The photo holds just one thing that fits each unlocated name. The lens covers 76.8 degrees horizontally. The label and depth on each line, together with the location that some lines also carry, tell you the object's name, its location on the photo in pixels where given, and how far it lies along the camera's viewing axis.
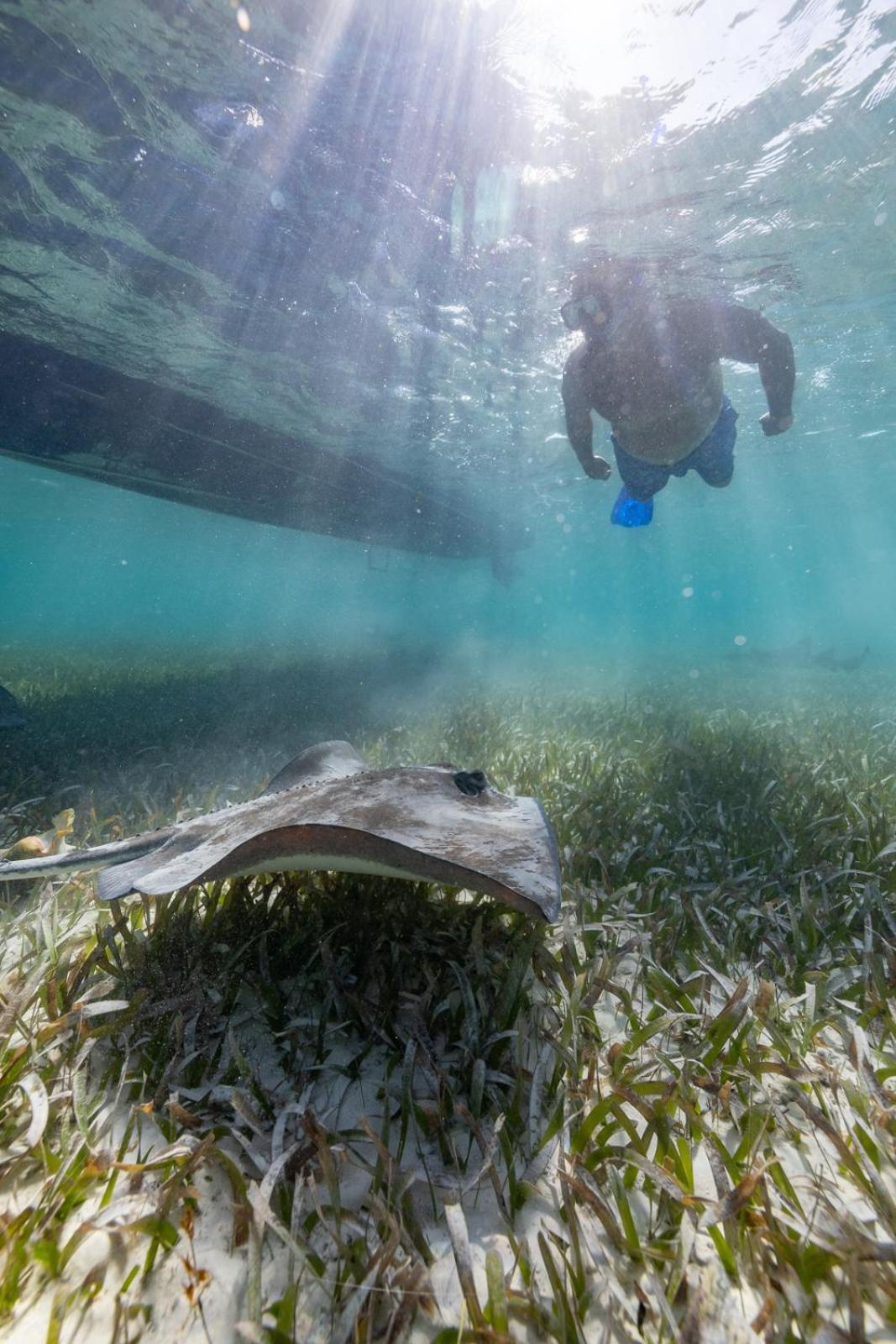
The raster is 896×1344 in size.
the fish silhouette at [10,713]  6.98
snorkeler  5.88
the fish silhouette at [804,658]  19.55
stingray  1.71
